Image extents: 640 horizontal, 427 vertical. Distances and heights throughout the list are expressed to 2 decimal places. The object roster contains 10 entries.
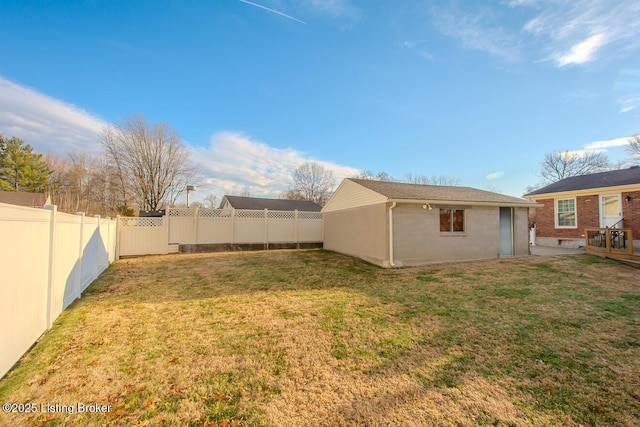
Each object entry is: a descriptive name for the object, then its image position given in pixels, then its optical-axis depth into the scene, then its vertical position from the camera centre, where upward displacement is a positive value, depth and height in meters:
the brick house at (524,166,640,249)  10.70 +0.83
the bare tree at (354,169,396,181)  38.88 +7.05
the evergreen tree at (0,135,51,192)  25.72 +5.09
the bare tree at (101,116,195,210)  21.09 +5.14
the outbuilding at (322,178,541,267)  9.14 -0.07
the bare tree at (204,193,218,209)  40.22 +3.22
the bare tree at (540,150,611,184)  28.97 +7.22
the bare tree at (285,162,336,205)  38.22 +5.46
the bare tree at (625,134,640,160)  22.87 +6.99
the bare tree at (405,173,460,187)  41.06 +6.95
